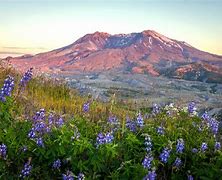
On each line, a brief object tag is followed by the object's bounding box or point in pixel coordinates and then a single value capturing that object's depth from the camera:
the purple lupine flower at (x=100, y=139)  2.42
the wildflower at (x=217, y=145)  2.62
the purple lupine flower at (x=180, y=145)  2.54
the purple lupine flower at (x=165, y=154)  2.47
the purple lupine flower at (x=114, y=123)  2.84
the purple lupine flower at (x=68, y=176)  2.31
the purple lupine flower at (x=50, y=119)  2.70
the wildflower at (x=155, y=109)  3.00
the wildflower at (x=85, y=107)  2.86
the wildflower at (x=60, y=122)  2.70
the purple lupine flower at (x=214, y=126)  2.81
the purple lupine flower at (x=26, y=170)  2.46
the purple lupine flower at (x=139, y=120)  2.69
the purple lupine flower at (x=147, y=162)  2.33
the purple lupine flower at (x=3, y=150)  2.47
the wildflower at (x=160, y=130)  2.65
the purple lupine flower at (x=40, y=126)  2.61
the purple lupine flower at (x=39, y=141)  2.54
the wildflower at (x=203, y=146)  2.54
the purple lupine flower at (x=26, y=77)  2.79
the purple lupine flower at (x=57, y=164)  2.51
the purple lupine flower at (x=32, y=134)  2.58
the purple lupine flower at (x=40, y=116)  2.64
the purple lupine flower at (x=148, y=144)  2.46
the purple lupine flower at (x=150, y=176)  2.29
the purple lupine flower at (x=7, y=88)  2.63
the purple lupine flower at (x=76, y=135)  2.46
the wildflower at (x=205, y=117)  2.87
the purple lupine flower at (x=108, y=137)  2.42
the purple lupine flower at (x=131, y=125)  2.82
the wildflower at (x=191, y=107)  2.88
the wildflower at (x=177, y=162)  2.54
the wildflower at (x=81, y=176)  2.25
